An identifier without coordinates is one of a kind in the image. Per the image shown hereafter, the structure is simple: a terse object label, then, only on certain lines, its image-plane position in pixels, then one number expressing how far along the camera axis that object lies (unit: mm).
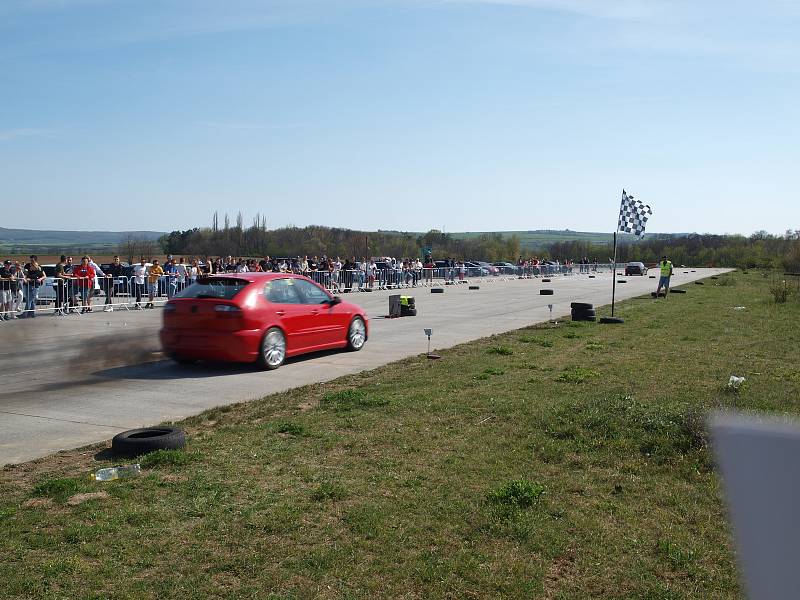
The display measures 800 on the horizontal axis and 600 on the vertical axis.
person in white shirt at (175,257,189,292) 27781
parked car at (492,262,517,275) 63344
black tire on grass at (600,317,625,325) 19984
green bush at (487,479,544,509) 5223
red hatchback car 11914
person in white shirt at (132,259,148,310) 25859
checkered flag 20109
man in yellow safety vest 32094
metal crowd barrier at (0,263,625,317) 22672
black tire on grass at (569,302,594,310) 20812
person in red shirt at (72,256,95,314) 23375
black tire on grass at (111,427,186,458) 6566
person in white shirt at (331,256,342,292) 35844
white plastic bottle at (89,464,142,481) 5902
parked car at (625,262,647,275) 71125
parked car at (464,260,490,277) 57562
